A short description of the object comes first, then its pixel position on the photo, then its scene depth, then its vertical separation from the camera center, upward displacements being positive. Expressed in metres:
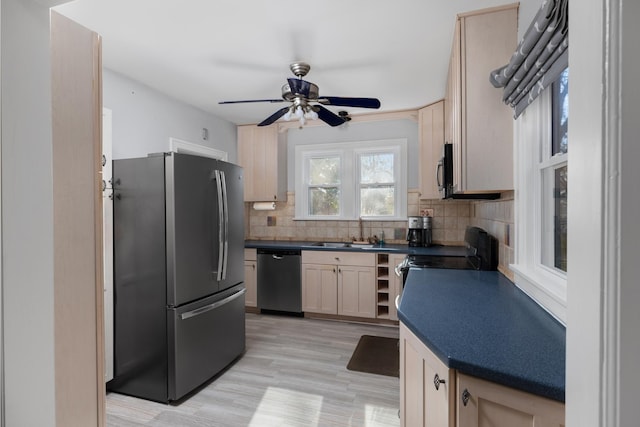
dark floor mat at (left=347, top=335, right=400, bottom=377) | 2.64 -1.31
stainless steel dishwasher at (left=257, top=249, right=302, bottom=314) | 3.86 -0.85
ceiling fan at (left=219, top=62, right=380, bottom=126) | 2.32 +0.84
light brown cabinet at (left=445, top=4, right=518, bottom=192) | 1.82 +0.62
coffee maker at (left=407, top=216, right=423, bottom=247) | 3.79 -0.23
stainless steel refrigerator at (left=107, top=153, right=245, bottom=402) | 2.20 -0.45
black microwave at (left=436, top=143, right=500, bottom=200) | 2.31 +0.24
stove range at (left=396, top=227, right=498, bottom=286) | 2.27 -0.38
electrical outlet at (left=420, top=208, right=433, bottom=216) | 3.94 -0.01
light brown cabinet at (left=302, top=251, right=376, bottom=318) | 3.62 -0.84
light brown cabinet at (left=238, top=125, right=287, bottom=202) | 4.29 +0.67
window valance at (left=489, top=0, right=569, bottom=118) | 1.02 +0.59
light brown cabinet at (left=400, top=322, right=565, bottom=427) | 0.86 -0.57
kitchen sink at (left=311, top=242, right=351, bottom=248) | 3.95 -0.42
